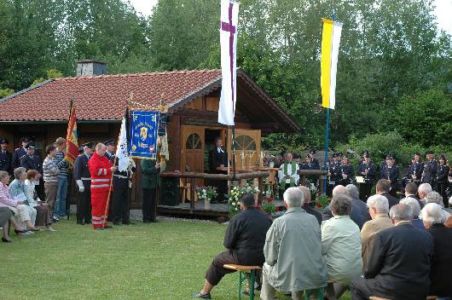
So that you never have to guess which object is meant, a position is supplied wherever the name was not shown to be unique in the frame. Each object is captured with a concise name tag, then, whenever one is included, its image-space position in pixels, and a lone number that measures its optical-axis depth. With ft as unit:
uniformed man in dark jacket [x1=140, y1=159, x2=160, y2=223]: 49.16
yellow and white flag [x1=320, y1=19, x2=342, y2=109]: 56.24
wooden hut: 55.98
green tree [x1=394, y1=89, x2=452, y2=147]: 107.96
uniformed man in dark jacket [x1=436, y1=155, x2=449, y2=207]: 68.85
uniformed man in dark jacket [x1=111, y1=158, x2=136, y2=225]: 47.19
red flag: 49.24
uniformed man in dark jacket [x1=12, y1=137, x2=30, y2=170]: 52.75
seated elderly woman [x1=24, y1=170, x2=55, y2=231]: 41.70
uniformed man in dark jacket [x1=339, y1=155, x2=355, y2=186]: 70.18
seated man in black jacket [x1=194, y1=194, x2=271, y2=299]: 24.30
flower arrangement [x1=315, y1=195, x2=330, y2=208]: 59.57
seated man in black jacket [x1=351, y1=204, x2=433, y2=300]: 19.60
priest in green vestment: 59.77
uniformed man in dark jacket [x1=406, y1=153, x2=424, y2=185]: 69.72
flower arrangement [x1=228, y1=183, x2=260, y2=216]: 48.34
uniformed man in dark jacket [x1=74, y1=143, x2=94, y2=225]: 46.96
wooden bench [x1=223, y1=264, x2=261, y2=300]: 24.08
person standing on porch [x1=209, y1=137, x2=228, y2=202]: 56.95
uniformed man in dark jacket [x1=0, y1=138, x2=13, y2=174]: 54.80
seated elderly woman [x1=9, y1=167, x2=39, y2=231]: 40.65
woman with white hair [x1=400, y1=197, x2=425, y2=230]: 23.84
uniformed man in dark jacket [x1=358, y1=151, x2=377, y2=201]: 70.38
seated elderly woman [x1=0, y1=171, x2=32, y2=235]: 38.04
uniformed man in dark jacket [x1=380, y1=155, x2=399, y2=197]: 67.77
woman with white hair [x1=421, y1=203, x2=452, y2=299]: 20.84
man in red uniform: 45.14
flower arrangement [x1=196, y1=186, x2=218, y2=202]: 51.47
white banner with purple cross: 43.11
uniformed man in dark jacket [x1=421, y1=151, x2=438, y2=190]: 68.88
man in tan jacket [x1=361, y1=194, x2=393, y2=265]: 23.13
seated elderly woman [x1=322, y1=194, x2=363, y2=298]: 22.48
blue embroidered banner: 49.16
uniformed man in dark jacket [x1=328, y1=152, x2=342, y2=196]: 70.74
